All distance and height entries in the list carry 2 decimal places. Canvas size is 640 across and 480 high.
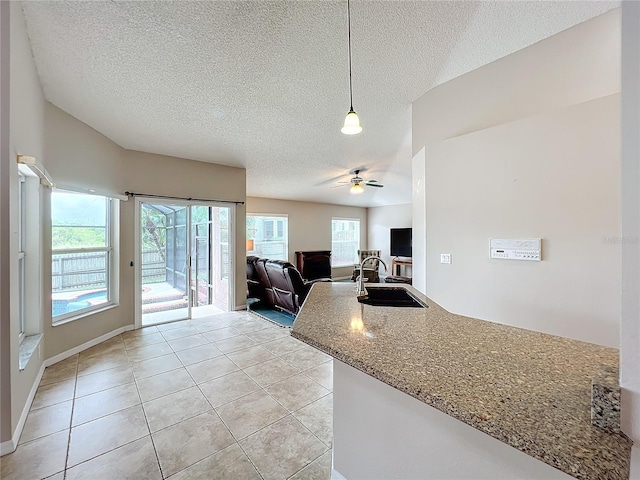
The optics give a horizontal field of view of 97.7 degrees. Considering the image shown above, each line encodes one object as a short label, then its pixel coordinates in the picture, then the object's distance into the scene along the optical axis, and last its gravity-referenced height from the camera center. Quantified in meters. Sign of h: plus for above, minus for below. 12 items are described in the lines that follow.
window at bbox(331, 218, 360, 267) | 9.31 -0.06
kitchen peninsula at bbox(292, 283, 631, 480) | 0.71 -0.48
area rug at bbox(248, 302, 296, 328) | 4.63 -1.35
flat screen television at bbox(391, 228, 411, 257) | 8.45 -0.09
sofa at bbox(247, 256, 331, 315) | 4.50 -0.78
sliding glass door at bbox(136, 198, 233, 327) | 4.48 -0.35
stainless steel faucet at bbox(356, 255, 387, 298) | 2.13 -0.37
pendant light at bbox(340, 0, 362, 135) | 2.29 +0.96
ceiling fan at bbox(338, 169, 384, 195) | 5.59 +1.15
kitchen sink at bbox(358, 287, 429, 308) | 2.08 -0.46
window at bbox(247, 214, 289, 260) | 7.43 +0.13
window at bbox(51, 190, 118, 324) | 3.29 -0.15
